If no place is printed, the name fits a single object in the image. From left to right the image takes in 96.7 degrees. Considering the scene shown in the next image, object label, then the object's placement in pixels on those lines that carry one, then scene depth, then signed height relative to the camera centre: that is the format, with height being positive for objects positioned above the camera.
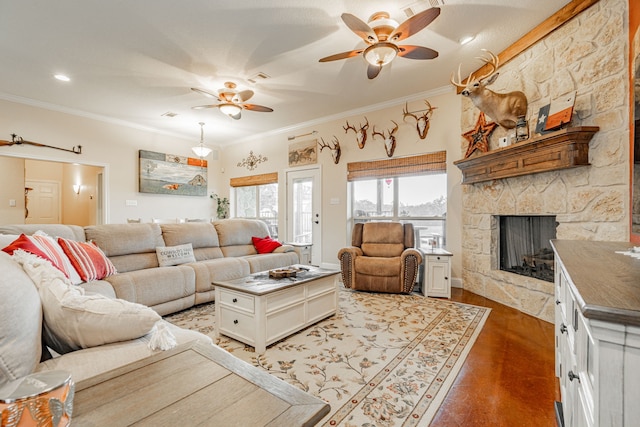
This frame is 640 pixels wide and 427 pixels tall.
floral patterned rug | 1.61 -1.08
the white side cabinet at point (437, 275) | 3.55 -0.78
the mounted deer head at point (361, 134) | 4.97 +1.39
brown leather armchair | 3.62 -0.61
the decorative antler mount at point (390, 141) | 4.67 +1.18
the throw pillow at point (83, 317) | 1.10 -0.41
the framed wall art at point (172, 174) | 5.91 +0.90
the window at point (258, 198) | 6.53 +0.38
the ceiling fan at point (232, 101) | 3.93 +1.61
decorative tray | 2.63 -0.56
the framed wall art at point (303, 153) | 5.67 +1.24
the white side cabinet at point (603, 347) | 0.57 -0.30
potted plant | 7.17 +0.17
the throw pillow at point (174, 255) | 3.27 -0.48
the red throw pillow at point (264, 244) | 4.31 -0.48
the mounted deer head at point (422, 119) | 4.35 +1.45
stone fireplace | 2.27 +0.47
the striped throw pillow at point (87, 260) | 2.42 -0.40
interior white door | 6.90 +0.33
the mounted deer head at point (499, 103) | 3.08 +1.22
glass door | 5.61 +0.10
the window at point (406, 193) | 4.43 +0.34
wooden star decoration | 3.58 +1.01
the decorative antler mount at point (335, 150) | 5.28 +1.19
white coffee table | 2.23 -0.79
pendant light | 5.52 +1.23
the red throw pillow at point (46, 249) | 1.95 -0.25
